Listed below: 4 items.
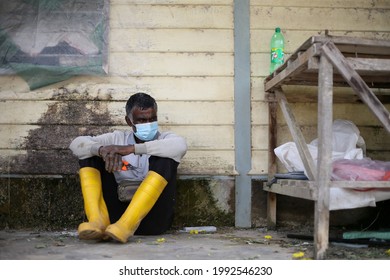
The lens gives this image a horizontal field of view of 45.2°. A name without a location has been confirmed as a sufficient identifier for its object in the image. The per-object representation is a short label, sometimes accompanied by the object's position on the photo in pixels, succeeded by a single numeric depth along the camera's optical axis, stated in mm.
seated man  3193
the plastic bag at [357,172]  3131
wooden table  2887
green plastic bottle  4172
